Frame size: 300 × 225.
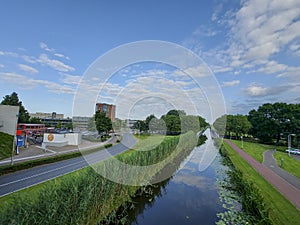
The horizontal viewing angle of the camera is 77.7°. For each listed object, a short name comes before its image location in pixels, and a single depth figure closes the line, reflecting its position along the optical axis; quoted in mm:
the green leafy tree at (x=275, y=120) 37438
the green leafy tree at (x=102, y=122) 40625
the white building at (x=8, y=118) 26375
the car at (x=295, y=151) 27834
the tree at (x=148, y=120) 46922
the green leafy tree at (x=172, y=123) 50984
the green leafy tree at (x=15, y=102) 52338
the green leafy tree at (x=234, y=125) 48750
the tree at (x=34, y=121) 60525
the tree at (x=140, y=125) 46806
